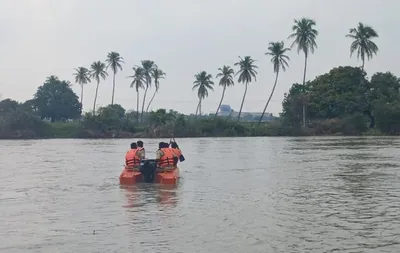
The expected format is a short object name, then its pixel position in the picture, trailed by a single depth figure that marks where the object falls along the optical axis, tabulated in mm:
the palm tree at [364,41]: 83438
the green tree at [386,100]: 78250
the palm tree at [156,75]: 104688
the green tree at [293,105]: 86812
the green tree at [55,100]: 111438
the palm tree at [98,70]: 102625
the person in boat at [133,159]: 21734
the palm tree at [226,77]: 99625
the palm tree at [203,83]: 102812
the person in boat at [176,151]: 22953
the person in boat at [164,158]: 21734
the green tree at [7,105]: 98862
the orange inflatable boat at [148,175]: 21359
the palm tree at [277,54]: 89562
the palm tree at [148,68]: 104250
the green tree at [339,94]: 82938
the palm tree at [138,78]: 102750
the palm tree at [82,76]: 106562
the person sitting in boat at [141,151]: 21719
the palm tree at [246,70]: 94875
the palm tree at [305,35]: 86688
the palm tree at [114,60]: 101500
